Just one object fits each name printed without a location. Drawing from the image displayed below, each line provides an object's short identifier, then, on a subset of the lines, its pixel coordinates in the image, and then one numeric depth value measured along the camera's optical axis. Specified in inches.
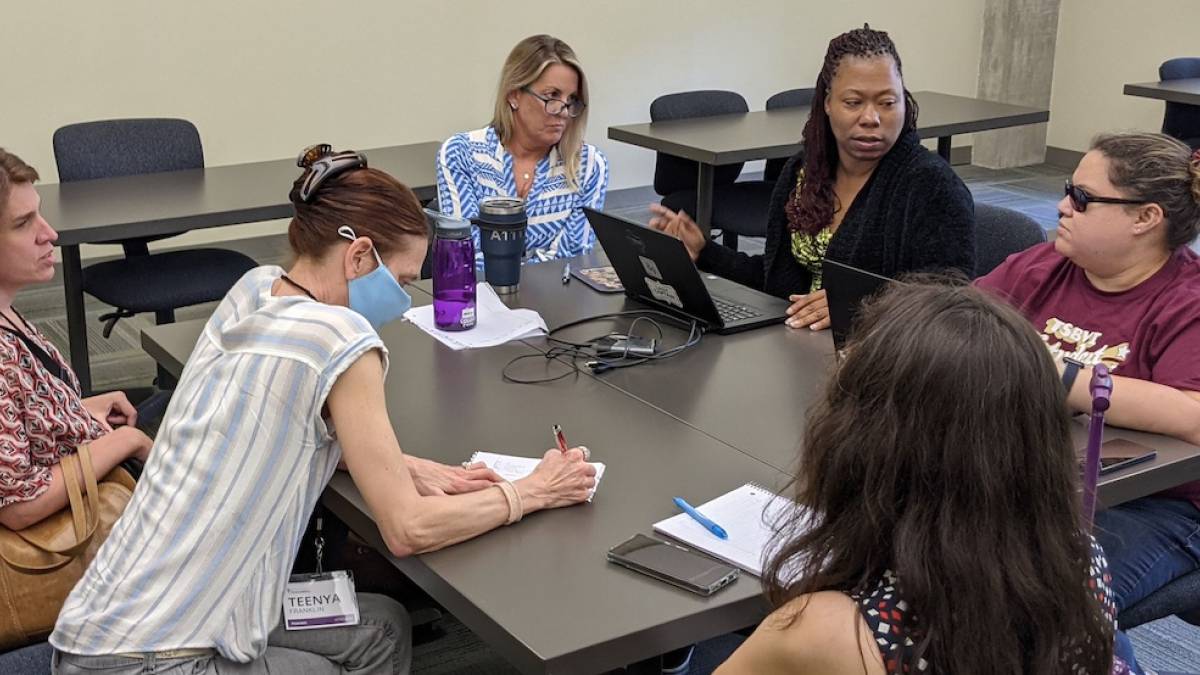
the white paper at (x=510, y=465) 78.7
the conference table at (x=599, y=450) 62.4
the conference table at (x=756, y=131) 191.8
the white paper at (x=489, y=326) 105.3
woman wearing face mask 69.9
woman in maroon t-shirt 84.5
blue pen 69.9
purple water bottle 108.2
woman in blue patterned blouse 135.4
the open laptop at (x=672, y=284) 105.0
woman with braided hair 110.3
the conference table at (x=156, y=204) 145.1
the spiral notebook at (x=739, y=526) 67.9
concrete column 323.3
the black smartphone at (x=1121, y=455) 77.8
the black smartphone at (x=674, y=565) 65.0
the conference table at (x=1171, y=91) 237.9
